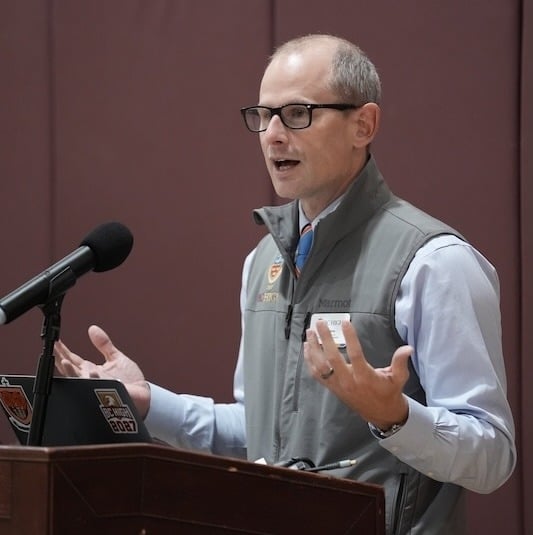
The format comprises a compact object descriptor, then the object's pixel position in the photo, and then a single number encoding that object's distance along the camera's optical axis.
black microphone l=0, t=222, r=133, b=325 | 6.34
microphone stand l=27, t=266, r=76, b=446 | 6.39
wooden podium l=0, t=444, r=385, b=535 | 6.20
